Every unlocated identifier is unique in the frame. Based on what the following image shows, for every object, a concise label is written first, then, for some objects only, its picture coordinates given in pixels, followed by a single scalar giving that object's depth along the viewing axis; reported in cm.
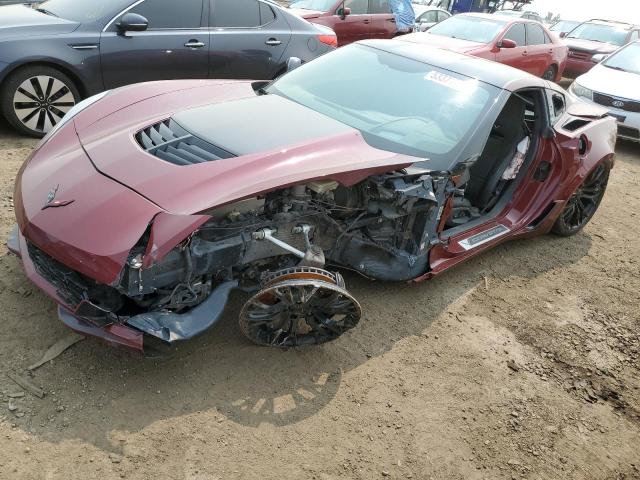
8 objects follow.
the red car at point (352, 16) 925
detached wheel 256
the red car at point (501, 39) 873
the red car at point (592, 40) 1139
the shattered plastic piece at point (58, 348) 260
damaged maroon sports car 236
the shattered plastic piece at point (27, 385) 244
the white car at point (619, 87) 744
